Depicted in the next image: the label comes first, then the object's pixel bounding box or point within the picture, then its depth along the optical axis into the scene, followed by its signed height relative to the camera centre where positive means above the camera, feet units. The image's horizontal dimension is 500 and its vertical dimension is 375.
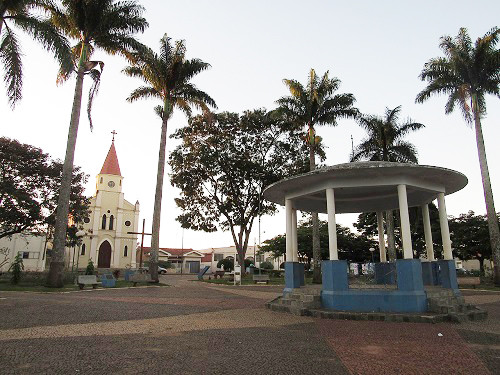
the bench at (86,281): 59.88 -2.44
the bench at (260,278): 94.73 -3.05
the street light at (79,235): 92.90 +7.69
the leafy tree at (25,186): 82.94 +18.64
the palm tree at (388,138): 86.58 +30.09
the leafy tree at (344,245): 154.30 +8.83
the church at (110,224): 173.37 +20.20
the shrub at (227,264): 184.85 +0.99
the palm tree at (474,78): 74.74 +39.56
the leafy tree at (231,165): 99.60 +27.30
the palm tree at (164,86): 80.59 +40.77
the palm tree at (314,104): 83.97 +36.63
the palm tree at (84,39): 60.44 +41.54
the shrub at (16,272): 65.41 -1.15
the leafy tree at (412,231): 128.16 +13.60
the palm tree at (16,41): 52.42 +33.42
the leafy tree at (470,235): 127.95 +10.83
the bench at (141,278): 75.40 -2.49
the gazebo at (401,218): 34.14 +4.95
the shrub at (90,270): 95.07 -1.08
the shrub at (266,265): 207.95 +0.60
